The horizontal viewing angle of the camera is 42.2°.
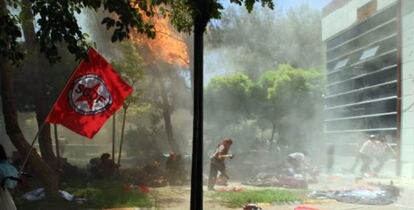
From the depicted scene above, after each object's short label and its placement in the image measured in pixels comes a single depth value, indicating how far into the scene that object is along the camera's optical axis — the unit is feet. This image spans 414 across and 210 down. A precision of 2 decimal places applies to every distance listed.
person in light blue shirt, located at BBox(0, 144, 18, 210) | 16.53
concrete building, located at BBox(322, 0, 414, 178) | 38.45
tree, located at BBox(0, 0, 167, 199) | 14.49
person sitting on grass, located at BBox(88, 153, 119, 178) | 31.71
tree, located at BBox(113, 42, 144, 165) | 32.68
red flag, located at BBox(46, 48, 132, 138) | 18.25
